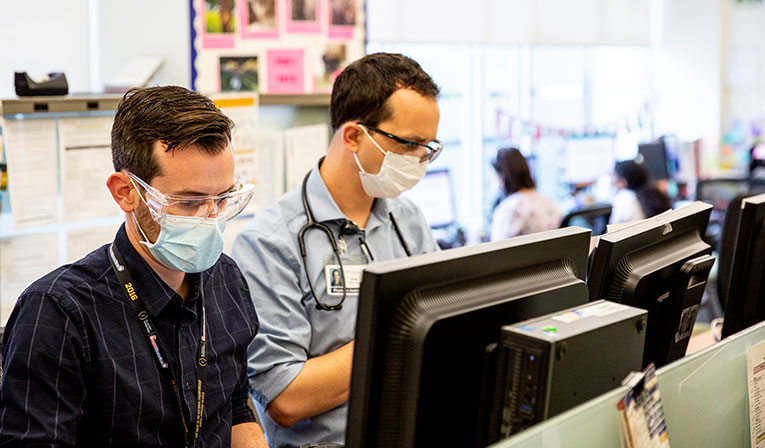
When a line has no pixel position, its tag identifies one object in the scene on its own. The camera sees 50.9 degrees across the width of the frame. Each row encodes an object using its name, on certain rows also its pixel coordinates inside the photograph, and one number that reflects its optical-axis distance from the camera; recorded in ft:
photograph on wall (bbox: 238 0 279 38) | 11.05
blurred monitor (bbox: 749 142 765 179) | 19.42
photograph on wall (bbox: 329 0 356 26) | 11.71
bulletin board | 10.66
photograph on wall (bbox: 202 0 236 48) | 10.64
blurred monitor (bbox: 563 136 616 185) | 18.25
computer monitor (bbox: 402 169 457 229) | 14.37
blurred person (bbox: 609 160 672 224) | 15.42
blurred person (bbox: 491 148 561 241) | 14.30
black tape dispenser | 7.44
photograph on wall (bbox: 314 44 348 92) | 11.76
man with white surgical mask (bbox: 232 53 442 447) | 5.24
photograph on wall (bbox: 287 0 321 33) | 11.51
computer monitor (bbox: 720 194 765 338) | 5.08
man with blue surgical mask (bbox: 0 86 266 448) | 3.97
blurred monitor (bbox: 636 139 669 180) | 18.92
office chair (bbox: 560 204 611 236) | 12.24
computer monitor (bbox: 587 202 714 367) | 4.18
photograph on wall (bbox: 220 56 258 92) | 10.85
